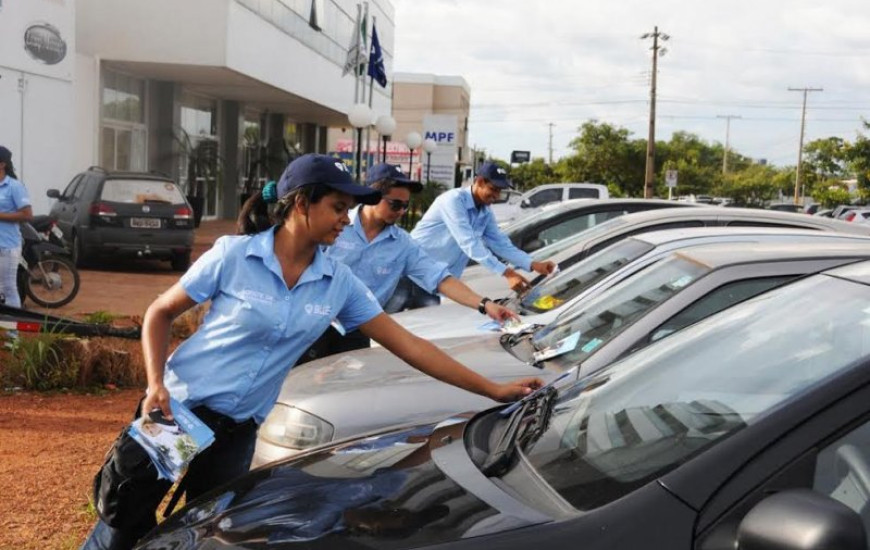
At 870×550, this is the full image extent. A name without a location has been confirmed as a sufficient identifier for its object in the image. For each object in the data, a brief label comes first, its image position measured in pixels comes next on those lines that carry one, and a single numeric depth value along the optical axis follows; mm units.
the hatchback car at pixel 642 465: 1872
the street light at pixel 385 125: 25328
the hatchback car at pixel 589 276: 5359
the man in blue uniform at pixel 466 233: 7145
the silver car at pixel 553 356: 4078
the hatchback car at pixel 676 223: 7239
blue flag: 29797
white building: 16406
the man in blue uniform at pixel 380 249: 5695
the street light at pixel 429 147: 34656
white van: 25203
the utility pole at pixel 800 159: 68500
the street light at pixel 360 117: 22156
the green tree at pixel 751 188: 74938
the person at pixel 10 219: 8391
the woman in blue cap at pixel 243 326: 3086
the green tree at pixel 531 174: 86375
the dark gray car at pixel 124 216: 14633
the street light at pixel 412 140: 31328
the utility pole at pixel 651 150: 48494
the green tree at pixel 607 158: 65000
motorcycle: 10688
